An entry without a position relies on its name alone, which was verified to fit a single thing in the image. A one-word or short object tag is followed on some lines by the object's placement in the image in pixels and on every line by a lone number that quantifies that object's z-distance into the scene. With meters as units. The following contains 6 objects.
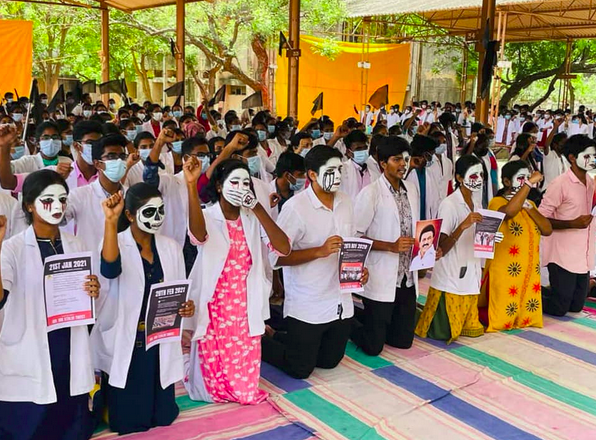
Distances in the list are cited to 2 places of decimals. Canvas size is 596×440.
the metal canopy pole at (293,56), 11.66
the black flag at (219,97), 11.17
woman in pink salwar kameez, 3.79
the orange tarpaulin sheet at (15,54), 17.67
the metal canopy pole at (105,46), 16.55
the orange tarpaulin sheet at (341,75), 18.61
